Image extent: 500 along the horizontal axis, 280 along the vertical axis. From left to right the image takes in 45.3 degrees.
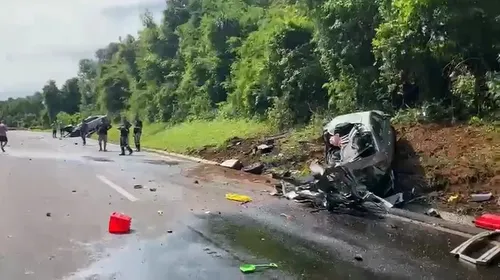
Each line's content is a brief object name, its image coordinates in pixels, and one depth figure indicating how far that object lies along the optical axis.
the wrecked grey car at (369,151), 11.75
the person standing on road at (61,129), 56.24
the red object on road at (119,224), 9.22
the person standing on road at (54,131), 55.59
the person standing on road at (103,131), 29.78
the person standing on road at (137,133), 30.12
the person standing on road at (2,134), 33.06
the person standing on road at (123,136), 27.40
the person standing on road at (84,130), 38.78
